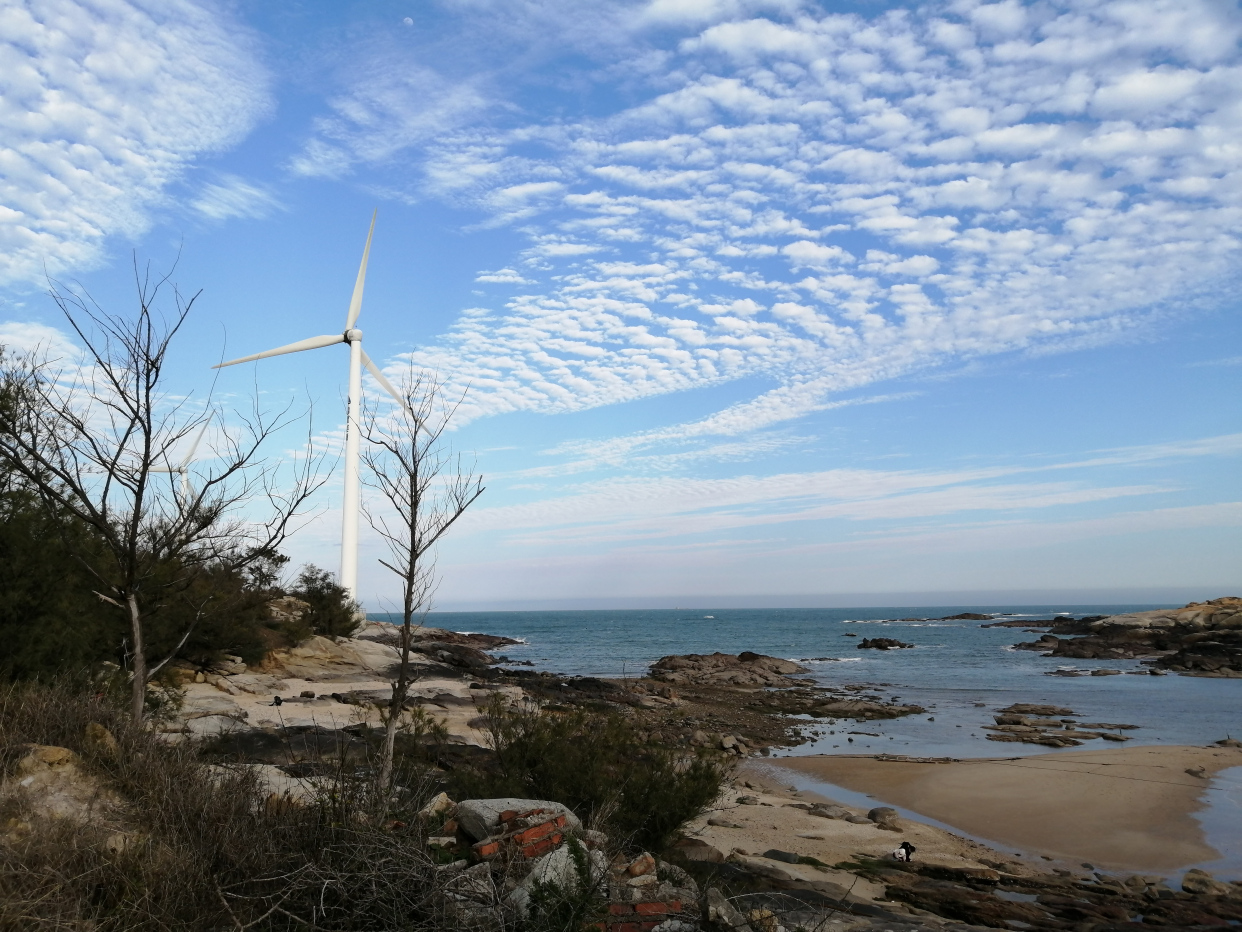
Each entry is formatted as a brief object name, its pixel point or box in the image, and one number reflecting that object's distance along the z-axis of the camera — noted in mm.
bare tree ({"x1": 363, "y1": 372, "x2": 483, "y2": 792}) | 9750
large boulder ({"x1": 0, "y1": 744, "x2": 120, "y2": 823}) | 6227
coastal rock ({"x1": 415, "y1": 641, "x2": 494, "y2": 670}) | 42250
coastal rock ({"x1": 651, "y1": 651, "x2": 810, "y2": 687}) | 40375
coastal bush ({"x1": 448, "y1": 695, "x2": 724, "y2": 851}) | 10039
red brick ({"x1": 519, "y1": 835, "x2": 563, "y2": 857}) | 6699
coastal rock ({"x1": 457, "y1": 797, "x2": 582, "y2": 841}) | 7305
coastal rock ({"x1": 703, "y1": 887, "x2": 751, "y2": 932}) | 6199
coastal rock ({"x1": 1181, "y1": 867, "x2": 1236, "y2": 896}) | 11117
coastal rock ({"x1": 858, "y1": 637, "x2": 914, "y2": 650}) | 72812
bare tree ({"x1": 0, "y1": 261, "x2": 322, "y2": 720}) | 7855
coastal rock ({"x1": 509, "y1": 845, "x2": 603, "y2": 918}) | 5922
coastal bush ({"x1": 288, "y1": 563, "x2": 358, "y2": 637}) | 38906
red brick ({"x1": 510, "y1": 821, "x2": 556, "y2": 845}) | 6839
